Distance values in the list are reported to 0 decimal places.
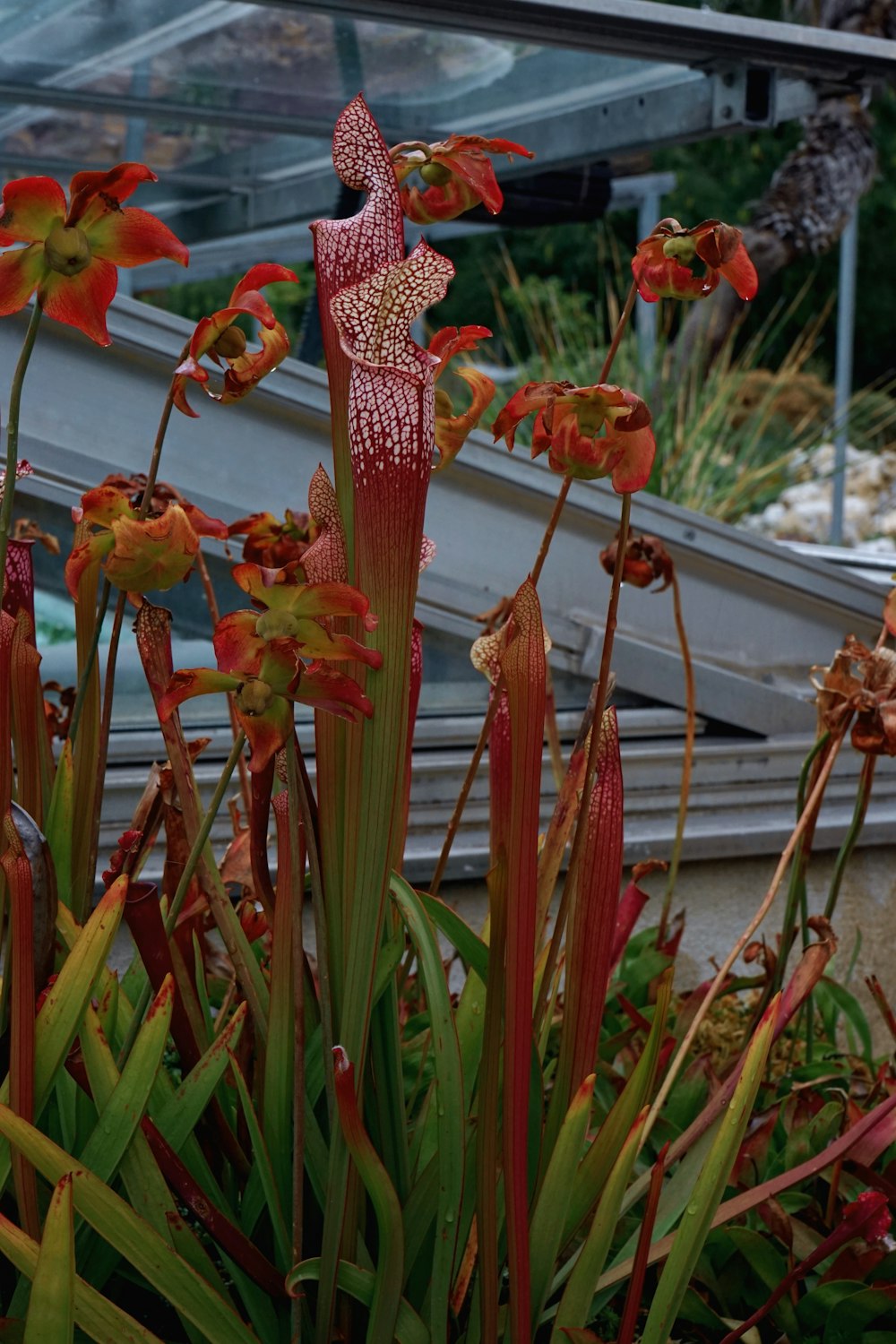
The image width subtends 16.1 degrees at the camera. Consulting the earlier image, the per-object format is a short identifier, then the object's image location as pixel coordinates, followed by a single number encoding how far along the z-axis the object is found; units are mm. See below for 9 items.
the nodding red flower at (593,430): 1243
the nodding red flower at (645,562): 1516
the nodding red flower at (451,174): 1239
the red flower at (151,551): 1181
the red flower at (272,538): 1433
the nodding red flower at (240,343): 1216
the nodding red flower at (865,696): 1353
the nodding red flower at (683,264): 1255
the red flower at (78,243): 1152
